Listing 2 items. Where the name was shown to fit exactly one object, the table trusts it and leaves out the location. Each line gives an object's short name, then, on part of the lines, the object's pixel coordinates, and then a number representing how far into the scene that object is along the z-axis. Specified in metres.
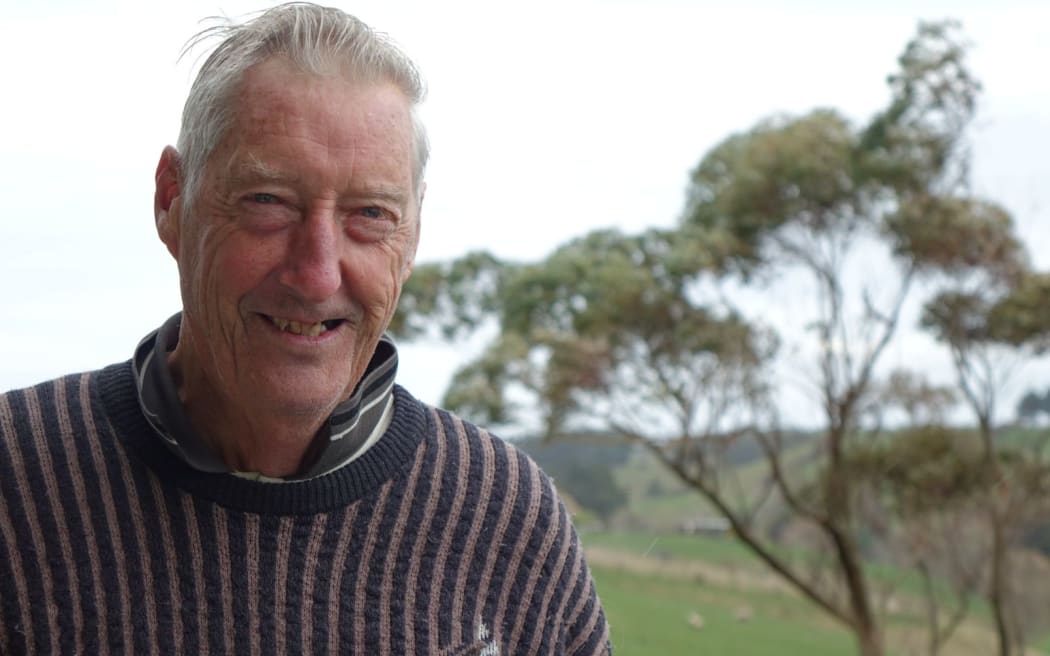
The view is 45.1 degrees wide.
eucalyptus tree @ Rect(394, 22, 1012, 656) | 9.24
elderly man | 1.08
